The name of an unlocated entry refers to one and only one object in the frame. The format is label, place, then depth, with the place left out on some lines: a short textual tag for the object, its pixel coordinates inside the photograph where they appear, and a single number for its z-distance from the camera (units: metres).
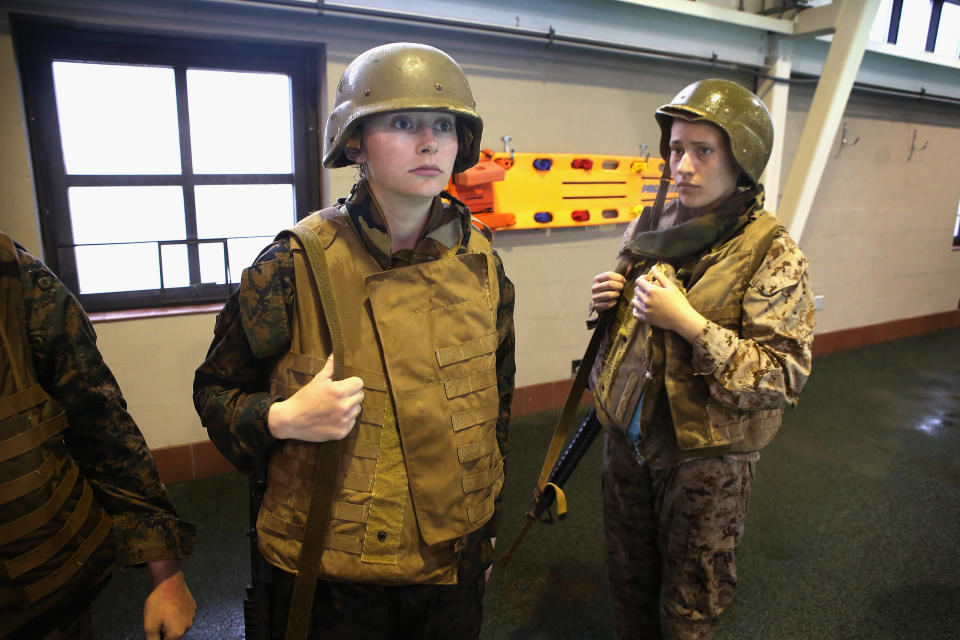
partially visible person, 0.81
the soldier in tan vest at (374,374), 0.95
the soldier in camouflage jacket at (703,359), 1.25
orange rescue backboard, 3.05
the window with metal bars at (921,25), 4.72
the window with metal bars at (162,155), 2.38
